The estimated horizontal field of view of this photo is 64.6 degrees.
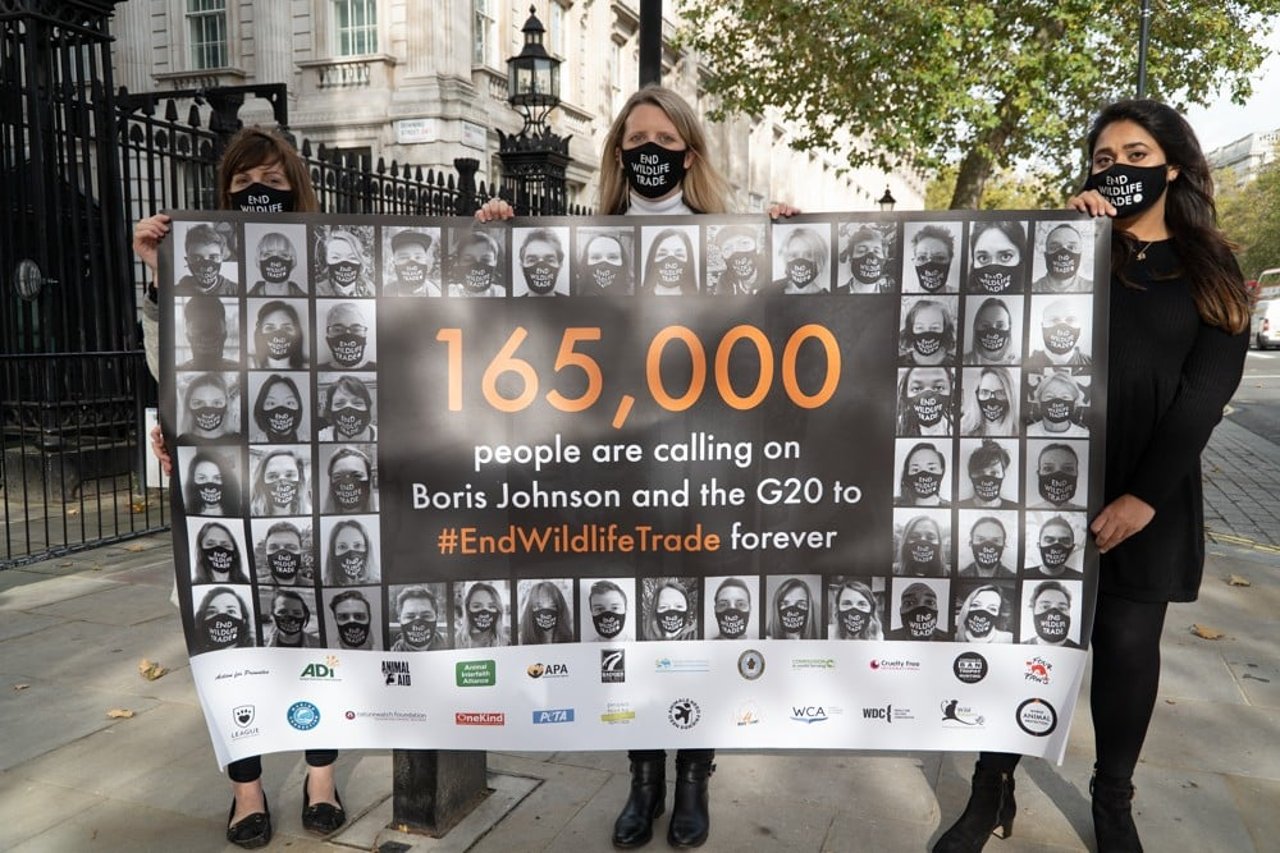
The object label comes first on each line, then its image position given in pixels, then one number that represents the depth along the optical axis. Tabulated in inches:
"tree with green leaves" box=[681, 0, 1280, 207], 639.8
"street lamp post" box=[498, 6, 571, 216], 459.8
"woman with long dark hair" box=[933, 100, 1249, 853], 106.0
